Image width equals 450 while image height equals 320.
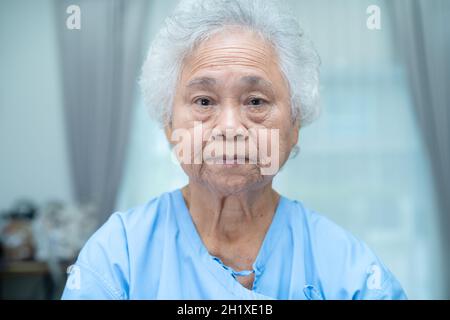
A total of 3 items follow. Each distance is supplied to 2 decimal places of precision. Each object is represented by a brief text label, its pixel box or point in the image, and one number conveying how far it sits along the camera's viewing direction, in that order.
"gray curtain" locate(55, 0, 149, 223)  1.40
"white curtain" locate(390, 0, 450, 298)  1.07
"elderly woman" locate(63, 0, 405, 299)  0.70
